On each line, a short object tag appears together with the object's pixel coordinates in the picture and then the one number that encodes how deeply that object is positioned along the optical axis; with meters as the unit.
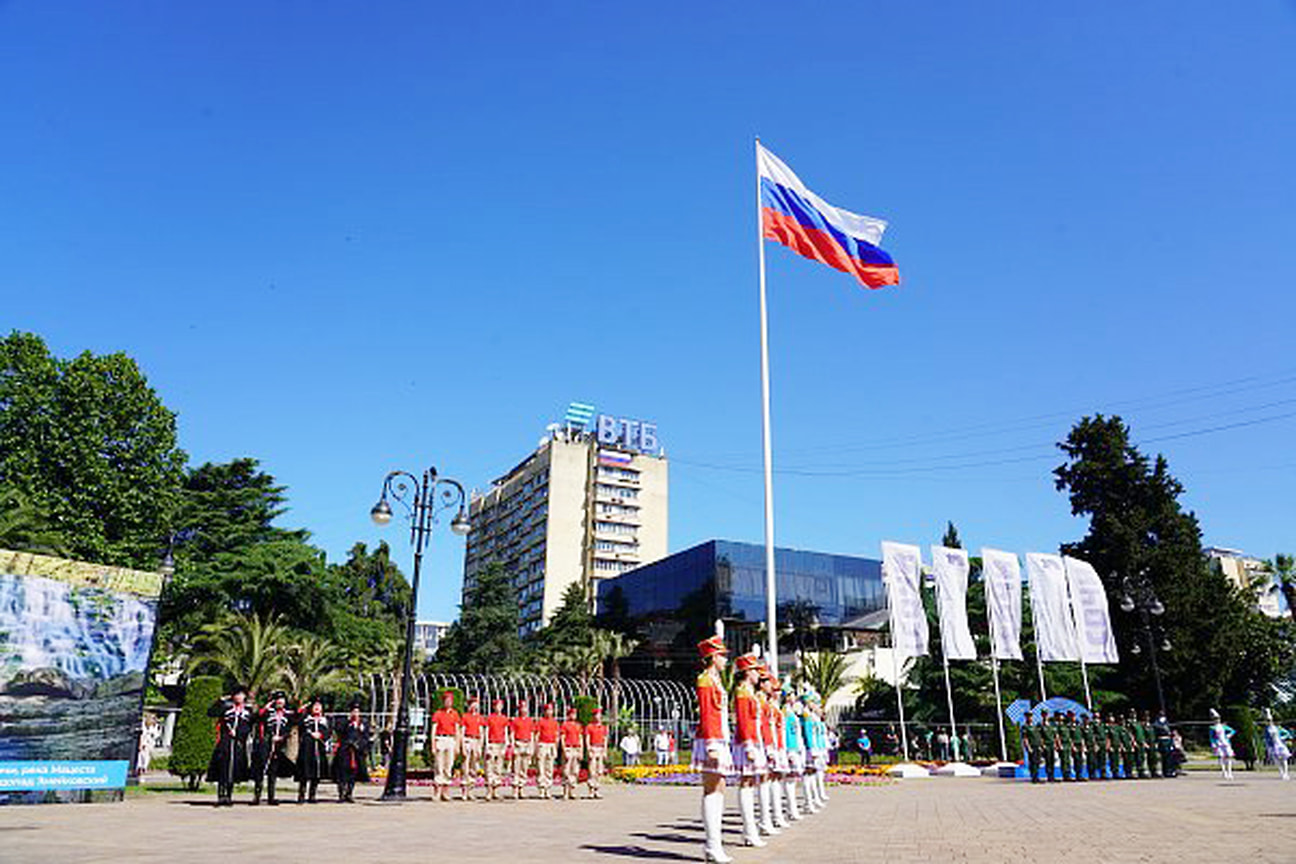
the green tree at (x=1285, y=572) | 56.19
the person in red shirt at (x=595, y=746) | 20.48
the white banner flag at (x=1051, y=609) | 34.97
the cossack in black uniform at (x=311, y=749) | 17.16
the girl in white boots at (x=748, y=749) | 10.13
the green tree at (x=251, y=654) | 33.91
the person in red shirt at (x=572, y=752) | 19.73
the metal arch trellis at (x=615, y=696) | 26.48
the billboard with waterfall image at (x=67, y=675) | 16.44
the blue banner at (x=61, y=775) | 16.03
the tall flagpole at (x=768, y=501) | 16.30
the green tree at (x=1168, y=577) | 46.91
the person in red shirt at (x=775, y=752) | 11.66
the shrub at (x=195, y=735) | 20.34
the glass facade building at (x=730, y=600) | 71.69
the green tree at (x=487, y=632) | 70.38
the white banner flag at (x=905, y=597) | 33.53
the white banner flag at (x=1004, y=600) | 34.81
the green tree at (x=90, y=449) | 34.75
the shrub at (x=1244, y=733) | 34.06
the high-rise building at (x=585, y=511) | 102.12
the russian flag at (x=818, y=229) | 20.69
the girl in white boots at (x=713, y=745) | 8.73
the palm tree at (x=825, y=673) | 51.41
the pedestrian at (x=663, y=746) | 35.19
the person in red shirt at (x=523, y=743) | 19.70
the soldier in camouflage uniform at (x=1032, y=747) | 25.58
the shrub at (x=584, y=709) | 27.89
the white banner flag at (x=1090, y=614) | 35.78
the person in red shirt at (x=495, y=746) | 19.05
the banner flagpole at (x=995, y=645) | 34.53
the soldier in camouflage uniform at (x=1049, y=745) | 25.62
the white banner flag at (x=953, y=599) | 34.03
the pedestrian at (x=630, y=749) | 34.94
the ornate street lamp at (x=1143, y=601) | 29.97
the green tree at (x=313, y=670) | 35.50
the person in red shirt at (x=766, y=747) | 11.33
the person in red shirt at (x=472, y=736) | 19.44
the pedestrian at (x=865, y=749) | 37.56
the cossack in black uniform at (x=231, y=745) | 16.17
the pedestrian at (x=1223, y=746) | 26.94
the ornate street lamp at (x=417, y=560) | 17.84
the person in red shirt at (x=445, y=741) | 18.40
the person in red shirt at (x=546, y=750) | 19.72
